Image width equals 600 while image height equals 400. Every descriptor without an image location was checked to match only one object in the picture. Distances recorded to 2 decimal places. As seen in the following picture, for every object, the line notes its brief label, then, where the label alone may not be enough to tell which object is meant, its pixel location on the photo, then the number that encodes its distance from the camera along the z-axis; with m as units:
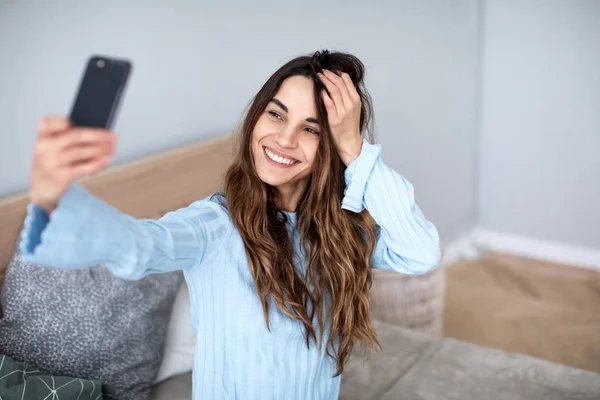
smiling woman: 1.43
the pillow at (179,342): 1.91
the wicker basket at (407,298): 2.55
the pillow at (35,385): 1.50
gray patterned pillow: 1.65
